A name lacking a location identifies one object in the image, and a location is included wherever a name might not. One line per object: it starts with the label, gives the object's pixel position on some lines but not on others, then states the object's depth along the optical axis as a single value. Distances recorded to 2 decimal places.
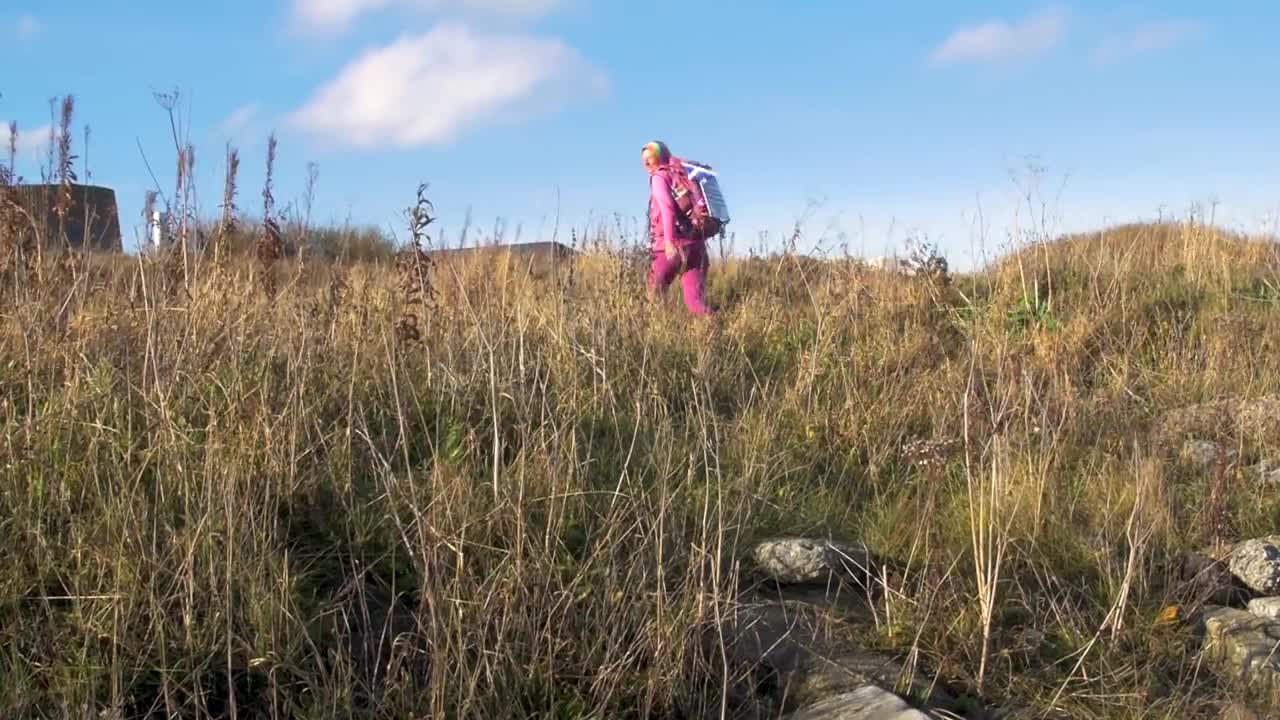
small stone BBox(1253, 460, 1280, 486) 4.17
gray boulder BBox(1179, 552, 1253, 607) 3.27
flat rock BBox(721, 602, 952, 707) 2.76
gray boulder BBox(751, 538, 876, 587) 3.28
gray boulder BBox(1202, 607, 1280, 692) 2.86
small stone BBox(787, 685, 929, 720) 2.58
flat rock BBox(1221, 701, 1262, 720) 2.68
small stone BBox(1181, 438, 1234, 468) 4.25
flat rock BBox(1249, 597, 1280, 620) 3.18
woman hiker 7.37
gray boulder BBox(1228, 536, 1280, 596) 3.35
